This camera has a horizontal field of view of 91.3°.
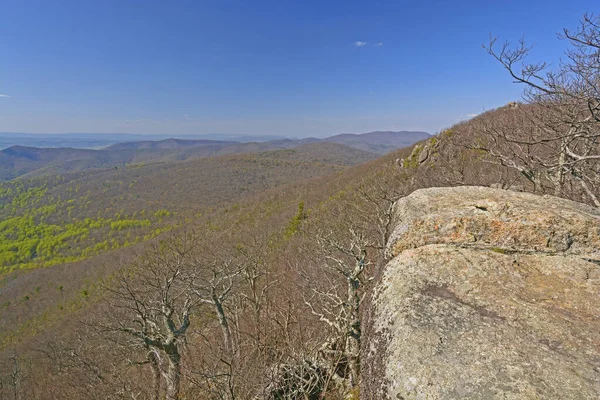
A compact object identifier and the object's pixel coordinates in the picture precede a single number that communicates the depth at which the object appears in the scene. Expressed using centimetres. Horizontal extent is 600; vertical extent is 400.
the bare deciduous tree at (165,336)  1128
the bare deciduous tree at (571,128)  629
